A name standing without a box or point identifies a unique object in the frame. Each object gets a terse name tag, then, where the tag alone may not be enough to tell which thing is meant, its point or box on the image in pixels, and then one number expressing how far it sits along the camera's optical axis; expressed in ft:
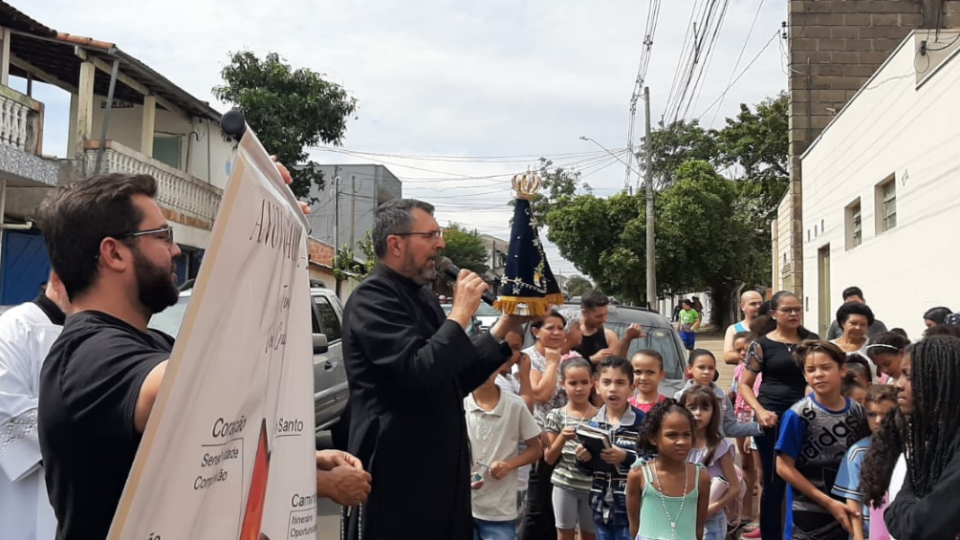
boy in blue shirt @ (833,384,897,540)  13.64
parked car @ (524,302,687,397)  26.02
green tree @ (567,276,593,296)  289.41
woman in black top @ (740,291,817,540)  18.76
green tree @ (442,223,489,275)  210.59
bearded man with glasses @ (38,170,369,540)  5.59
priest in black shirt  10.01
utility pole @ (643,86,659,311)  91.15
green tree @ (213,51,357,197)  67.77
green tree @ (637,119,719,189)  151.43
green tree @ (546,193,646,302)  117.60
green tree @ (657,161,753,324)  112.88
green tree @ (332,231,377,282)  95.14
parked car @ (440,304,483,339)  25.38
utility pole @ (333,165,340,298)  102.75
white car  29.91
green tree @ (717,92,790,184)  106.32
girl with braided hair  8.07
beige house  41.57
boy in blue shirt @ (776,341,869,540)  15.07
